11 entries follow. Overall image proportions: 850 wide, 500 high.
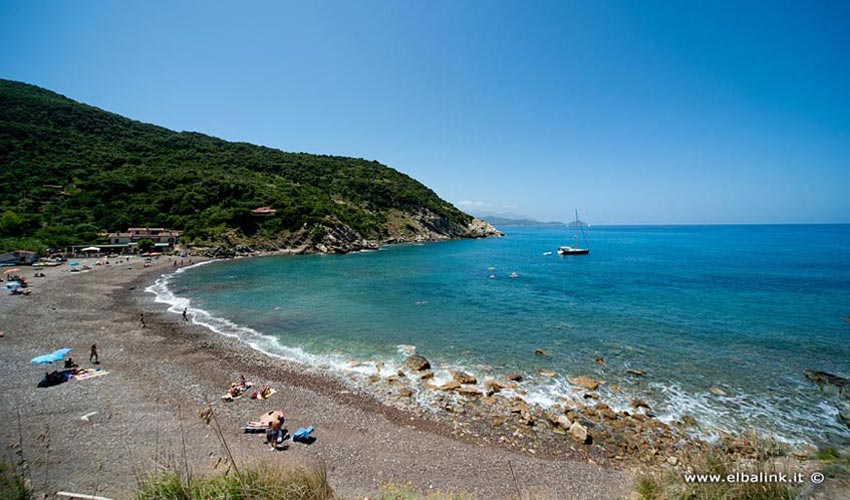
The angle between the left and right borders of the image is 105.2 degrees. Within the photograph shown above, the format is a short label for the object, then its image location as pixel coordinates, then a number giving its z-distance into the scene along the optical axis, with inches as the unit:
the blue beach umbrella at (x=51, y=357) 595.5
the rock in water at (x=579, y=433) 451.2
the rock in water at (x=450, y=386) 597.4
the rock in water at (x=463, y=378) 620.4
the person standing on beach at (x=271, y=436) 429.1
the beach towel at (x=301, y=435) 433.7
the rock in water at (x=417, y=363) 679.7
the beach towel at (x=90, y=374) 595.5
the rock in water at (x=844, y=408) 499.3
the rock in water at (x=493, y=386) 591.4
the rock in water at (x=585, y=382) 603.2
